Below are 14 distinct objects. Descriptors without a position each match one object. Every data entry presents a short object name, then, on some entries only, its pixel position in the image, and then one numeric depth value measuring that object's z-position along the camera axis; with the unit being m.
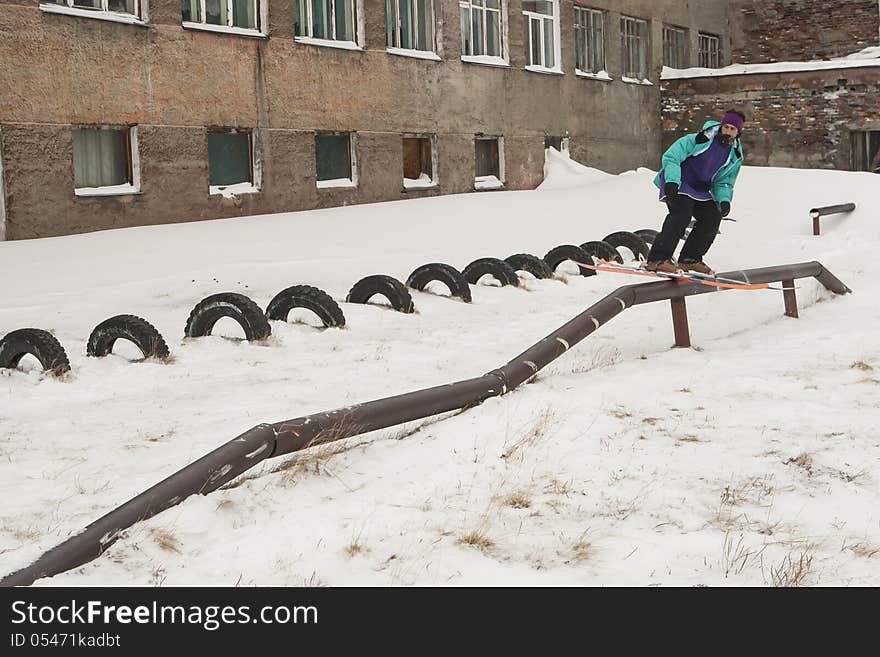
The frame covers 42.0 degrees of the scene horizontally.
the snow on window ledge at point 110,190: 16.08
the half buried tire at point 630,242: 15.56
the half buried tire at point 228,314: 9.55
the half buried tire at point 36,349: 8.20
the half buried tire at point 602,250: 14.81
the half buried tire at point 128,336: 8.72
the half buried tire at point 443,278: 12.09
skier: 10.27
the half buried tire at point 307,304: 10.31
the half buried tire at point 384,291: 11.20
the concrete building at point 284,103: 15.48
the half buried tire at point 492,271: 13.05
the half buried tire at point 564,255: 14.28
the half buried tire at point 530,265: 13.69
